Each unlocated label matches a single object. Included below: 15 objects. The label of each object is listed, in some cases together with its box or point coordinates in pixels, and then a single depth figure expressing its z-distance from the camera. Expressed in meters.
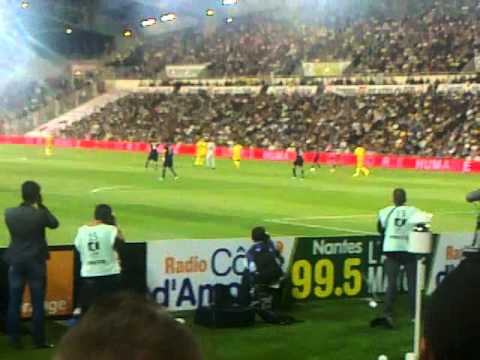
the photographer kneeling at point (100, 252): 11.52
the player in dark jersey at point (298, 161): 41.25
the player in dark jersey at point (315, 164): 47.34
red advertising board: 48.35
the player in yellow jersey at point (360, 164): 42.89
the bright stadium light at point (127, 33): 89.38
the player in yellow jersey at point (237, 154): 48.25
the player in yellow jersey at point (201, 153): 49.62
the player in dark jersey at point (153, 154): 43.70
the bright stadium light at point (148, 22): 82.23
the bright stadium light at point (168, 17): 76.81
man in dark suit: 11.07
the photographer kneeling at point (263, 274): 13.55
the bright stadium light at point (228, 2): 68.91
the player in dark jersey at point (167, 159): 39.28
